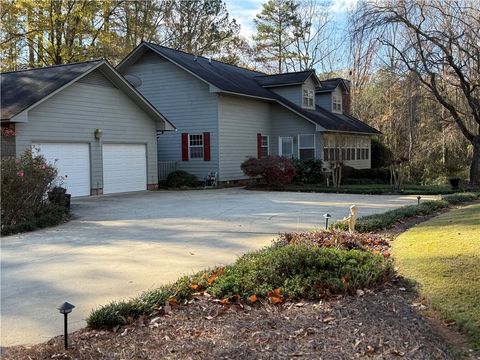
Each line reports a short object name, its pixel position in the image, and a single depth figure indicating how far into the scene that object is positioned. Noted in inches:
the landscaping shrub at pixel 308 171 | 919.7
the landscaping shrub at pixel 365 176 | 1014.6
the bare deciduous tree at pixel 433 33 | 685.9
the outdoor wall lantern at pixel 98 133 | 696.4
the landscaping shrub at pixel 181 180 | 855.7
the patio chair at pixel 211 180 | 872.8
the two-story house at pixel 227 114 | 890.1
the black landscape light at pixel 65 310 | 149.4
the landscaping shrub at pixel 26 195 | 410.6
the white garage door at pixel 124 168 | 726.5
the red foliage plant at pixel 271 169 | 820.0
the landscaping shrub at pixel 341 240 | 269.0
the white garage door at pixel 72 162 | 634.2
